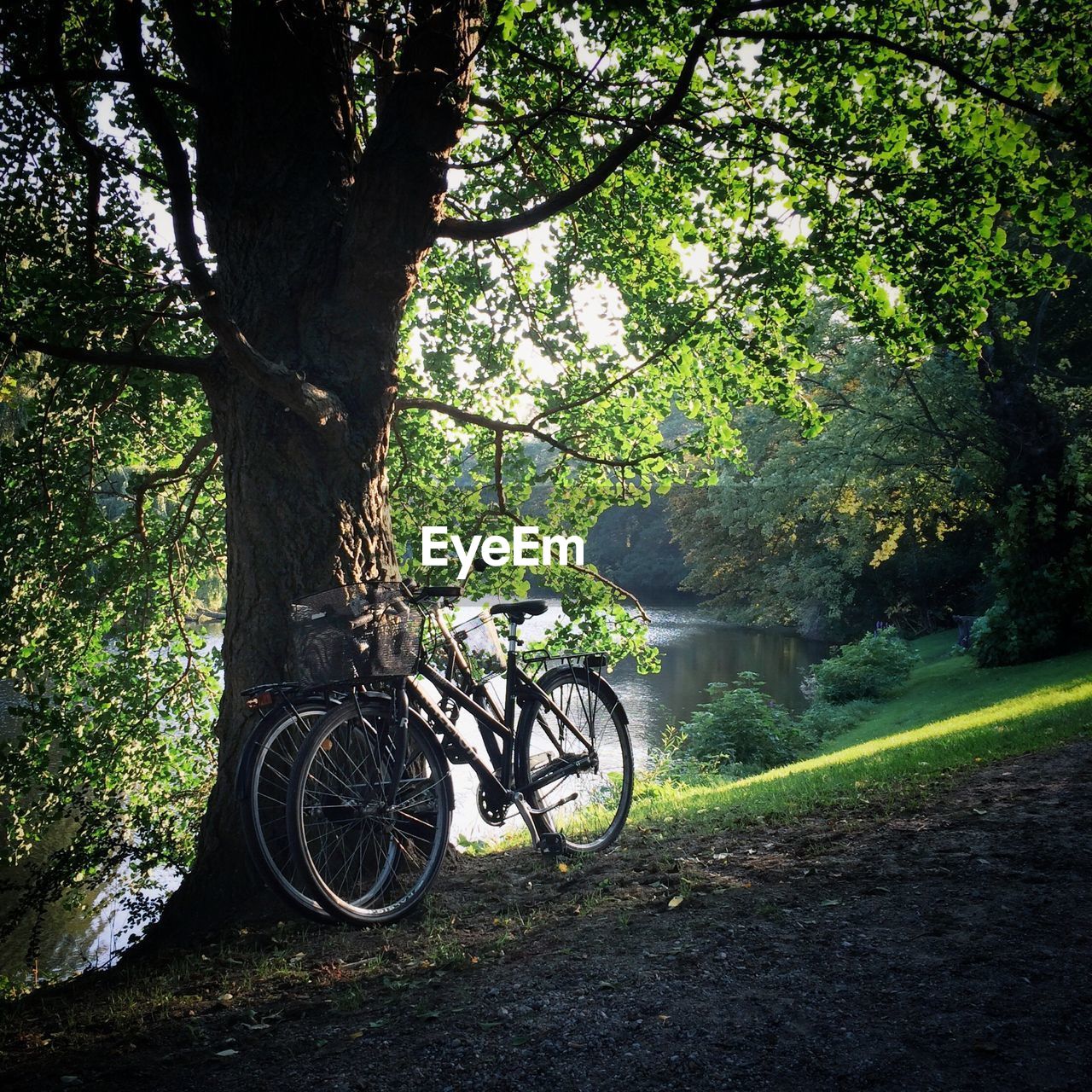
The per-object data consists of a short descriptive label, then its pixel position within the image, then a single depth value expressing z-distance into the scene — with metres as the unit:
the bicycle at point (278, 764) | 3.33
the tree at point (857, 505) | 20.77
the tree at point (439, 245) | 4.43
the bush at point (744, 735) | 14.17
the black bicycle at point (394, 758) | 3.58
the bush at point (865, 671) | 19.34
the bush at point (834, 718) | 16.22
